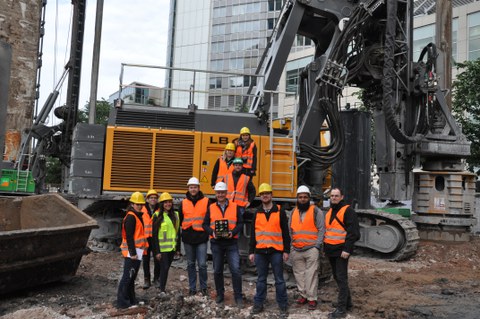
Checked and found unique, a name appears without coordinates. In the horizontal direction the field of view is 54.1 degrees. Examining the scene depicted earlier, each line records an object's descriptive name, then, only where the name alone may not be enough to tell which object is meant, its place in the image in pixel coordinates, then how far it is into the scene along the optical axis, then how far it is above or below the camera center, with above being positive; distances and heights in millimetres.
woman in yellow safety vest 6809 -805
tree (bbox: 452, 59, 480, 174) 16594 +3318
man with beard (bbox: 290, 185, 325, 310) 6391 -698
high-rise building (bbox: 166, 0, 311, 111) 57625 +19274
